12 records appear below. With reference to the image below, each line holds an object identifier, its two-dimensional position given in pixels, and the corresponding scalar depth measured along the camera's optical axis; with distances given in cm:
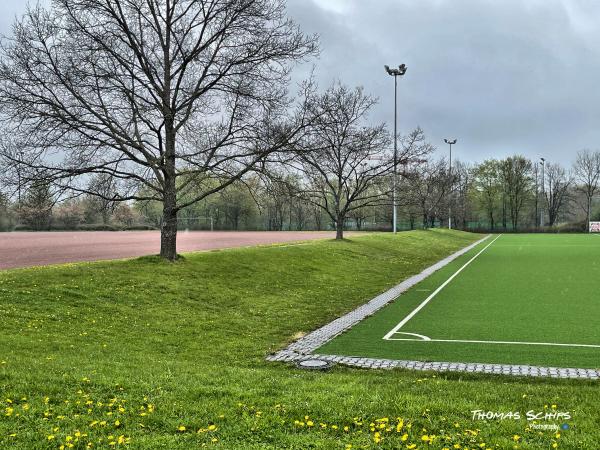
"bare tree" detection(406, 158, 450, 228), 6196
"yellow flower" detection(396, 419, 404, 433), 492
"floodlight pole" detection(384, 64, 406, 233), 4155
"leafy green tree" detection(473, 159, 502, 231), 9881
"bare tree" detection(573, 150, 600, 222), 9434
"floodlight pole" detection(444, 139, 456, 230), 7344
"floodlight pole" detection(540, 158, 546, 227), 9945
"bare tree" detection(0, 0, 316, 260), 1600
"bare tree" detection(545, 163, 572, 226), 10025
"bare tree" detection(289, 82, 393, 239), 3359
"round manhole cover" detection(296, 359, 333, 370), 826
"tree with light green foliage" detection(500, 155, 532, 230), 9625
